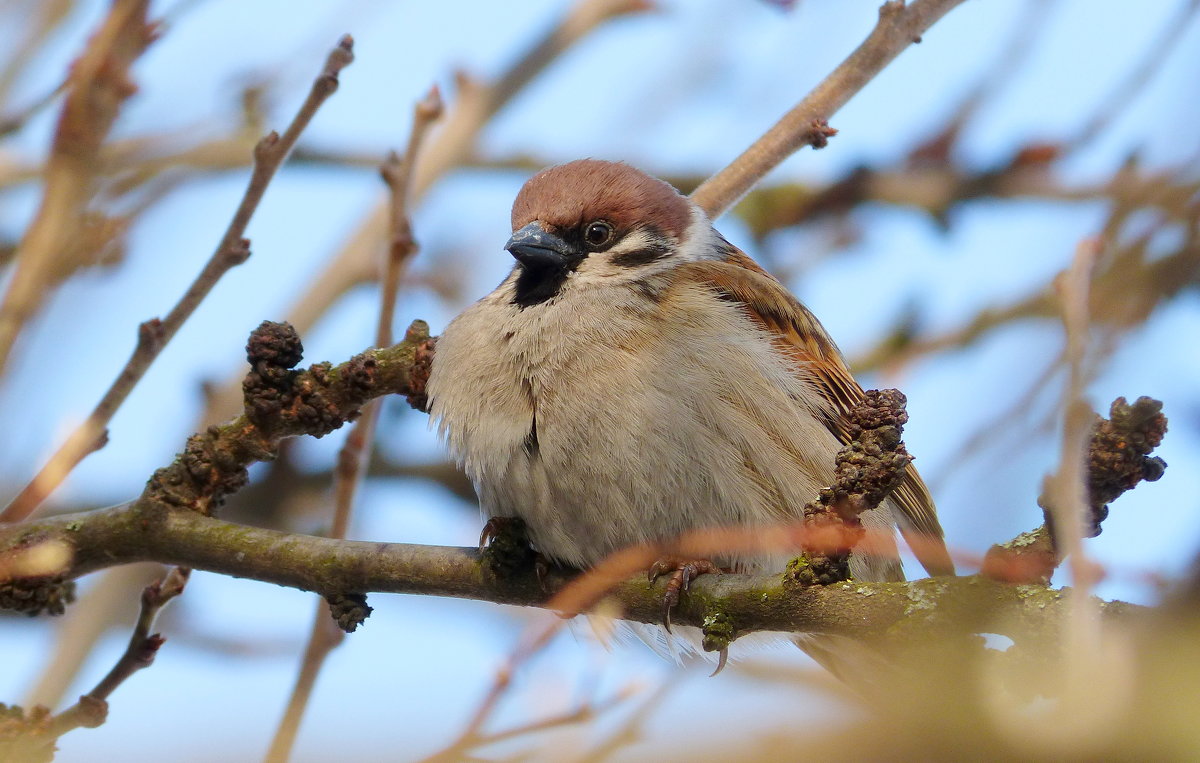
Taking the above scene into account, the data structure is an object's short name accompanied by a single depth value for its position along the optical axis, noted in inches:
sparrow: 265.6
